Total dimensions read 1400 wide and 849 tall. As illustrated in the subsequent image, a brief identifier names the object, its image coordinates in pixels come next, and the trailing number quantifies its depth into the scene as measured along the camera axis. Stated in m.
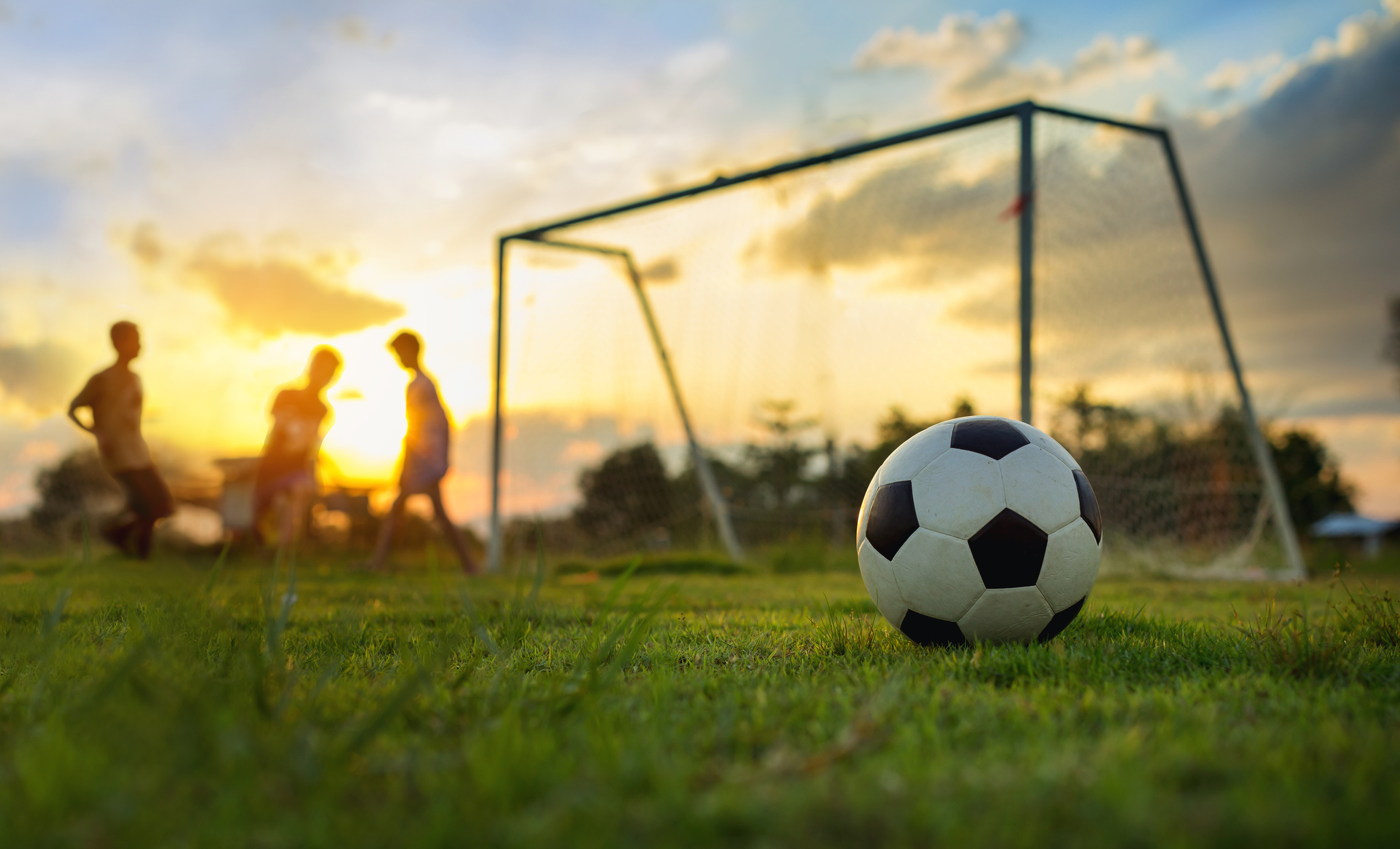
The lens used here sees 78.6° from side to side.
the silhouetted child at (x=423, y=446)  7.36
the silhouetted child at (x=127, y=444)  6.91
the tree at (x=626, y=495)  11.79
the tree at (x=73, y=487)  13.85
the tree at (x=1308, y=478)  25.27
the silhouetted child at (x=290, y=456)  7.64
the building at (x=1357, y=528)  33.44
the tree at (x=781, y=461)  10.58
